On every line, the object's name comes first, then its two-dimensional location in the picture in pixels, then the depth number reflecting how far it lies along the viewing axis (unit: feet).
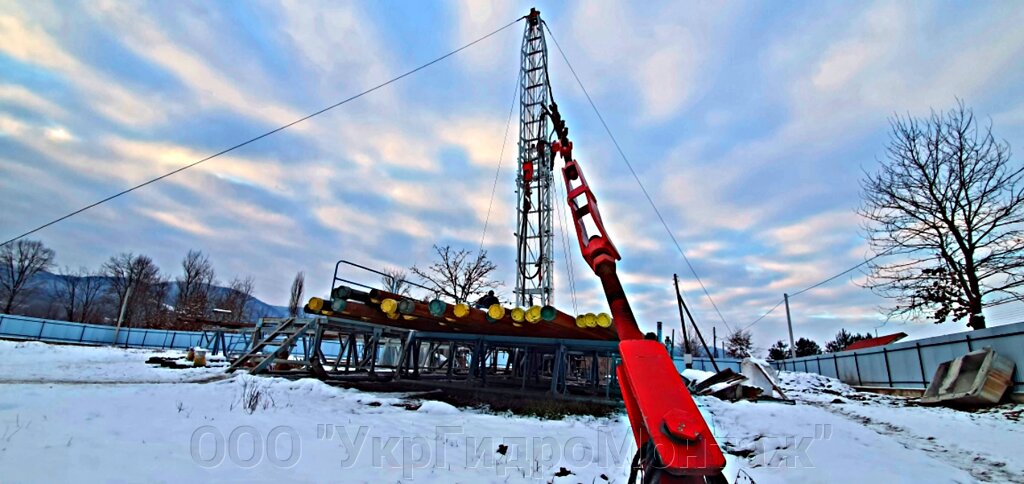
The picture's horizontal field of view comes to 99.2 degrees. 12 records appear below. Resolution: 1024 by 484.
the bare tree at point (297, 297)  156.95
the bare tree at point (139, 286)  175.63
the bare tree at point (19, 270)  165.58
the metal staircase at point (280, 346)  36.24
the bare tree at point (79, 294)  191.62
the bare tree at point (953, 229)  49.37
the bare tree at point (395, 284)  51.74
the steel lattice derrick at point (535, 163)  67.72
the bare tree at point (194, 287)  161.17
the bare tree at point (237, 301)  178.19
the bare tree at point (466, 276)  109.60
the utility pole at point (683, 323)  80.84
